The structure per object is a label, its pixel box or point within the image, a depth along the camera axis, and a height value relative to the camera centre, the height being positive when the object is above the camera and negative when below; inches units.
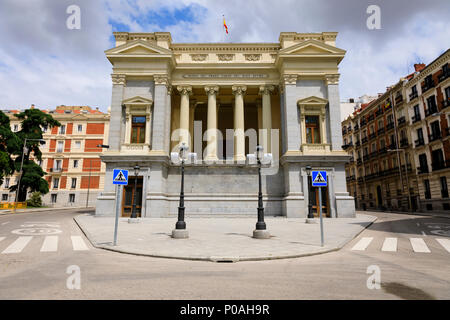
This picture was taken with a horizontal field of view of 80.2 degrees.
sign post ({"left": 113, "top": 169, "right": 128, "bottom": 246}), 395.2 +36.9
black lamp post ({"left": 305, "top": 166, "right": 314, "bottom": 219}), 754.2 +34.2
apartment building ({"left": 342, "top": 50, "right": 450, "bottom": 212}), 1362.0 +349.4
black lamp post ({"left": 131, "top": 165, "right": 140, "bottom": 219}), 725.3 -13.0
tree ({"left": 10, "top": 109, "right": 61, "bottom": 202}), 1568.2 +288.6
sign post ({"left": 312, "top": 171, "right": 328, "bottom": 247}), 398.7 +34.9
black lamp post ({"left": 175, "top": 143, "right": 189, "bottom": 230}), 452.1 -6.5
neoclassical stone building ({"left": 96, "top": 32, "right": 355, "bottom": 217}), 910.4 +301.9
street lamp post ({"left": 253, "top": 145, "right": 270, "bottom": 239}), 434.3 -42.4
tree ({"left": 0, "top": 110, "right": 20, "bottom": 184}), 1441.9 +338.6
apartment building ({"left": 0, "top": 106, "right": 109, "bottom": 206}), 2038.6 +321.9
